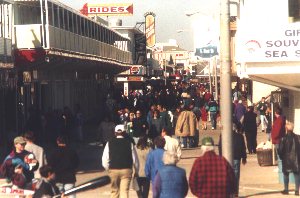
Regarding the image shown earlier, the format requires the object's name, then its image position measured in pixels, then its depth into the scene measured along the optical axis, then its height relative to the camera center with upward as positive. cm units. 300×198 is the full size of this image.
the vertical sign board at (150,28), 13800 +901
